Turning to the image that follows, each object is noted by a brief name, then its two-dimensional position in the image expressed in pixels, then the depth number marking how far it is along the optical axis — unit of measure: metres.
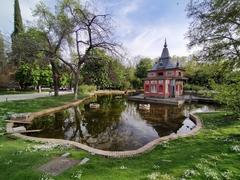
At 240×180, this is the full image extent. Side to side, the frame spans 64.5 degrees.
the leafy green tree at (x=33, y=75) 37.69
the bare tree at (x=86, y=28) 23.62
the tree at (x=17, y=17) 42.38
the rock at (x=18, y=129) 11.18
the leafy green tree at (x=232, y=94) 9.50
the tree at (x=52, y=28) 25.16
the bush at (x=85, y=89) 40.92
